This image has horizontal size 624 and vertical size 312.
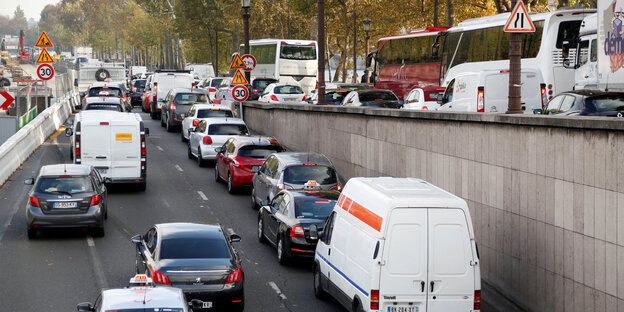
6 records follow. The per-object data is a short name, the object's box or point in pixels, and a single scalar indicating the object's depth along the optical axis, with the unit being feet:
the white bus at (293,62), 188.03
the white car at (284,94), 144.97
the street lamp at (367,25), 162.40
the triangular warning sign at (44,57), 124.57
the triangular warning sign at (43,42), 122.04
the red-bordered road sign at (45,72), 128.59
